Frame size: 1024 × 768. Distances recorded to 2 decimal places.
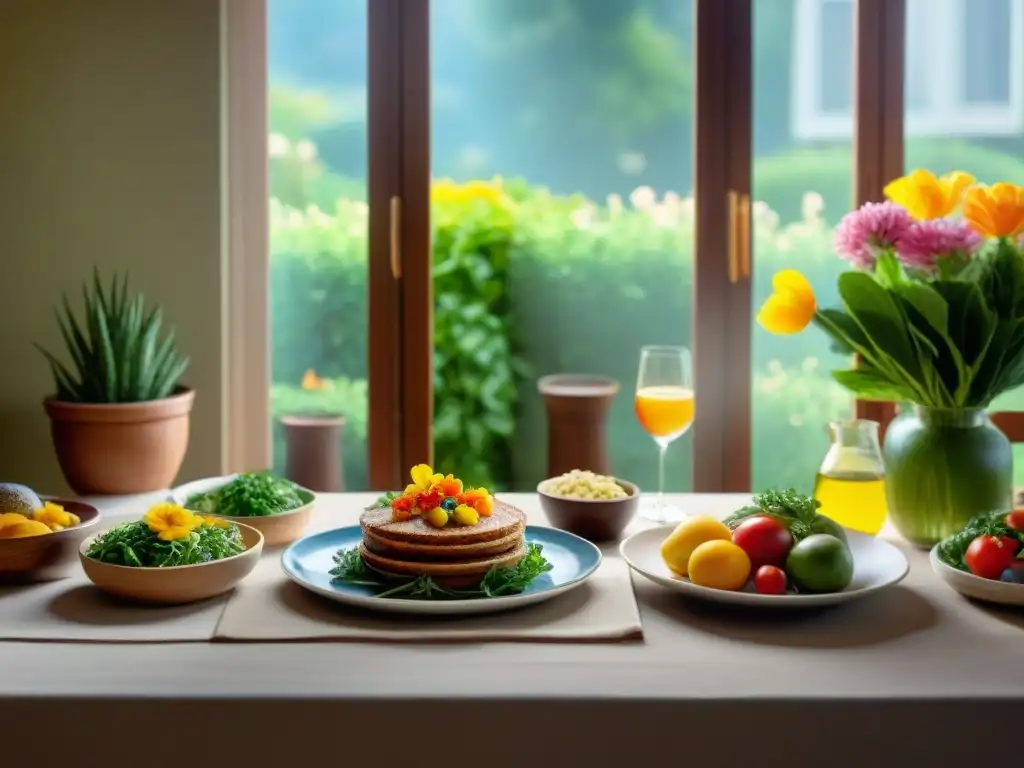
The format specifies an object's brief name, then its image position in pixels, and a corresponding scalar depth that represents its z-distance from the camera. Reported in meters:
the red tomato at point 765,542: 1.37
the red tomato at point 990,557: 1.35
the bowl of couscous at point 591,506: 1.63
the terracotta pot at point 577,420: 3.10
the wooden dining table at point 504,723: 1.09
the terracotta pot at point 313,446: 3.08
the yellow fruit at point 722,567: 1.34
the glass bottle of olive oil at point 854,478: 1.66
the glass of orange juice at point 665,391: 1.83
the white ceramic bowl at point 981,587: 1.33
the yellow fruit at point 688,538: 1.40
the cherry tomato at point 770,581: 1.32
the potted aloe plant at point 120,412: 2.02
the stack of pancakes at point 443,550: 1.34
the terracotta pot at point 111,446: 2.01
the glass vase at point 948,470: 1.60
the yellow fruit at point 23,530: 1.41
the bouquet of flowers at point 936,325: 1.57
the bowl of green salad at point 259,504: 1.61
